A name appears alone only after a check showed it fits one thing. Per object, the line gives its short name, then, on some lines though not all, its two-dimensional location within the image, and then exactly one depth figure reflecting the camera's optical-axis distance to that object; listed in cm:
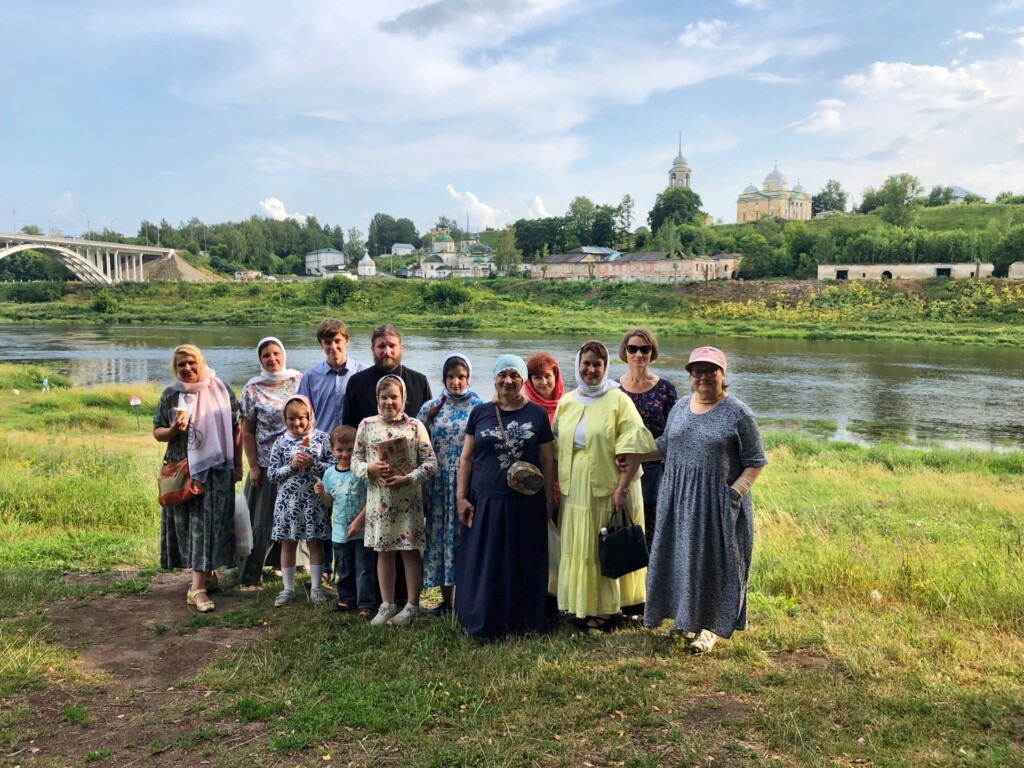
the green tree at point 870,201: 8681
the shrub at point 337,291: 6008
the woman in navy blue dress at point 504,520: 369
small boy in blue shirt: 408
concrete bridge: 5312
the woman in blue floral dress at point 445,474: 400
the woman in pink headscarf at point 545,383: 391
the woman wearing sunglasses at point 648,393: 403
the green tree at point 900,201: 6650
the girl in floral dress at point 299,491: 422
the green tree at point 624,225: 8375
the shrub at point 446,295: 5709
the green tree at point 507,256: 7531
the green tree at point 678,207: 8150
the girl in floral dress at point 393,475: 381
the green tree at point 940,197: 8994
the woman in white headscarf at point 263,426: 448
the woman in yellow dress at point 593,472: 367
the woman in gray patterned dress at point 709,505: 343
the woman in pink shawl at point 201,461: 420
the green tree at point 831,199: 10269
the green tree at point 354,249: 11231
